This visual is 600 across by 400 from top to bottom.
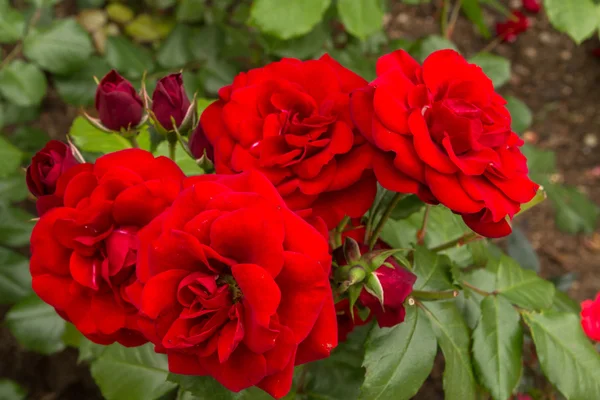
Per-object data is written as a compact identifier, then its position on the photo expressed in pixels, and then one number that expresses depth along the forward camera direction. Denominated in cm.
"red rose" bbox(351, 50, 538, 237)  46
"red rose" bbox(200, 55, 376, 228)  47
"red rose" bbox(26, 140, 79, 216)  49
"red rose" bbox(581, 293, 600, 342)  58
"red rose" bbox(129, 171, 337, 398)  44
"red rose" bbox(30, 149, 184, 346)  46
